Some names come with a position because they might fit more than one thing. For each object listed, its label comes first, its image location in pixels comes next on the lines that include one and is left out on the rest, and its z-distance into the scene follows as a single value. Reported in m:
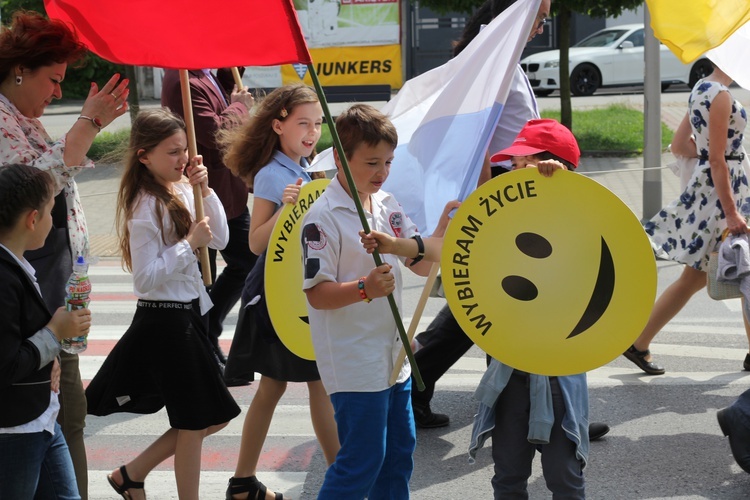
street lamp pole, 20.44
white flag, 7.82
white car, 48.09
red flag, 6.95
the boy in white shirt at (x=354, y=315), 6.94
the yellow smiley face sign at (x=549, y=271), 6.80
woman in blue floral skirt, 11.27
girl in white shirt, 8.20
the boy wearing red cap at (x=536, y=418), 7.20
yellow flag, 7.70
